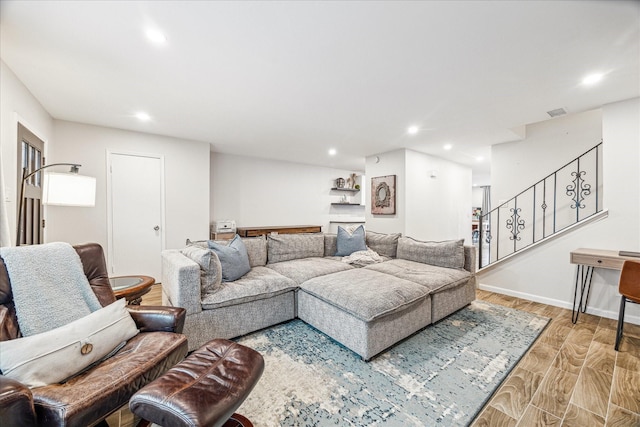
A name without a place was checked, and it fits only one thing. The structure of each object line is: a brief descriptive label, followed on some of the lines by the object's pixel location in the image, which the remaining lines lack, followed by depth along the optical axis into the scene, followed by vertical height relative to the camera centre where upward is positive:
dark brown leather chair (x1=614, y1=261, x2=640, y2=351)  2.14 -0.58
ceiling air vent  2.99 +1.24
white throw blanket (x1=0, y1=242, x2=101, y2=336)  1.38 -0.45
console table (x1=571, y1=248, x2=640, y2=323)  2.57 -0.49
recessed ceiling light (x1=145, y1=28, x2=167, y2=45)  1.70 +1.19
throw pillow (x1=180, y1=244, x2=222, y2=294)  2.35 -0.55
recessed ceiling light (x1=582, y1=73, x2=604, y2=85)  2.24 +1.24
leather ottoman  1.02 -0.80
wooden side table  2.06 -0.66
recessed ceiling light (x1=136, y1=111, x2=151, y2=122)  3.18 +1.21
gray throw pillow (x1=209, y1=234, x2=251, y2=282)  2.67 -0.52
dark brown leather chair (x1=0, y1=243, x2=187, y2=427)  0.94 -0.78
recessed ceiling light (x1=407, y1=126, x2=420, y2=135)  3.64 +1.24
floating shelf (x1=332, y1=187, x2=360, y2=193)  7.25 +0.69
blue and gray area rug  1.54 -1.20
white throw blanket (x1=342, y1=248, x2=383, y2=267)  3.54 -0.64
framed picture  4.92 +0.37
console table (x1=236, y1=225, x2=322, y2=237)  5.46 -0.40
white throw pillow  1.12 -0.67
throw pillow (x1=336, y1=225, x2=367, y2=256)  3.88 -0.44
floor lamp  2.01 +0.16
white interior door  3.82 -0.06
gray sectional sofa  2.18 -0.75
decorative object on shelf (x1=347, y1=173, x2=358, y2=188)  7.54 +0.96
